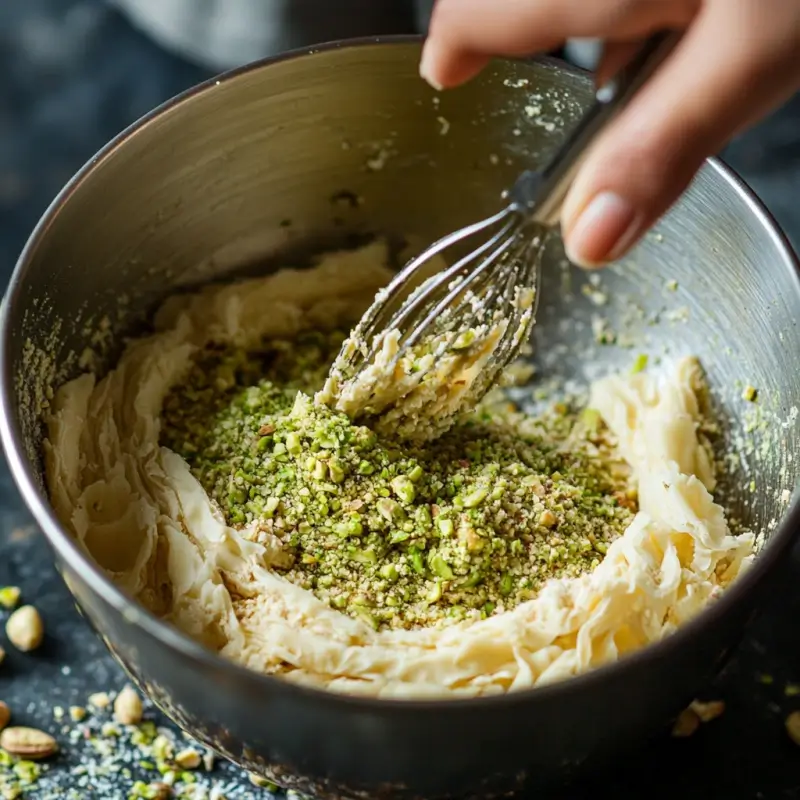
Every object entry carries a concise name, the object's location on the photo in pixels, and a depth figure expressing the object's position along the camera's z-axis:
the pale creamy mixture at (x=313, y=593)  0.43
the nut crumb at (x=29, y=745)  0.49
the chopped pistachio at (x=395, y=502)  0.46
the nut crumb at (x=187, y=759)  0.49
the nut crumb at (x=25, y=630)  0.51
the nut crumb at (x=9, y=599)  0.52
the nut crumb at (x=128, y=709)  0.49
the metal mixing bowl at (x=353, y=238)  0.40
